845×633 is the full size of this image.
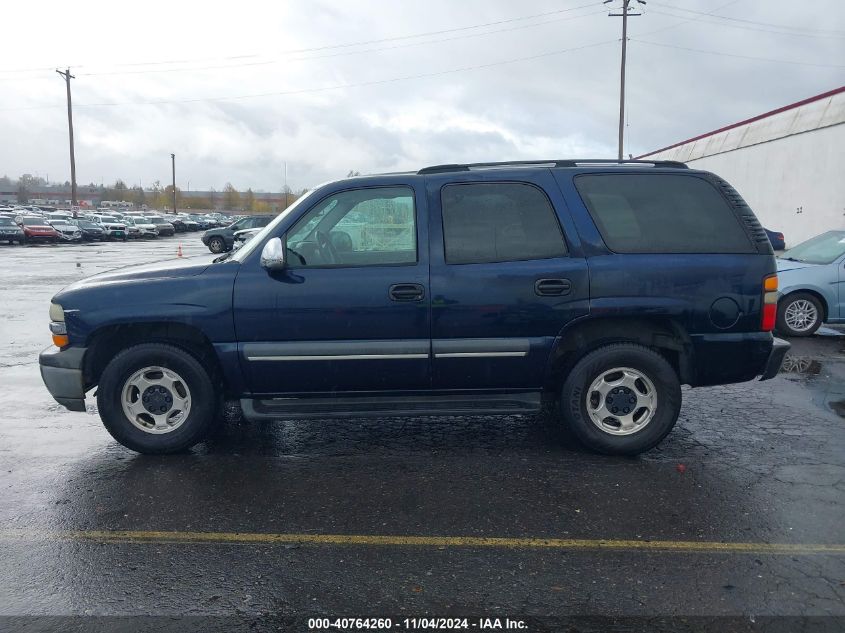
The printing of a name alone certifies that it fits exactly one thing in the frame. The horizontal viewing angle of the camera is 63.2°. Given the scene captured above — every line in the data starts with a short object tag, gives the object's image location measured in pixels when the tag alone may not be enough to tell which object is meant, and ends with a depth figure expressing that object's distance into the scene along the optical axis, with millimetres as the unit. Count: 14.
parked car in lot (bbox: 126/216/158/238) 45381
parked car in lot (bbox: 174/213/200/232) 60406
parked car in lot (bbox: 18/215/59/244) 36188
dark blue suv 4555
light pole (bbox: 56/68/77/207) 50062
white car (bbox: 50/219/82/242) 38156
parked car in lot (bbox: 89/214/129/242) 42469
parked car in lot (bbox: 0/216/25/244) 34969
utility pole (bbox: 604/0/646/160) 34844
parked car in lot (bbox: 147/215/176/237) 48094
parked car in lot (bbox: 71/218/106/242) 40406
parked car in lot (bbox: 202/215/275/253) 31609
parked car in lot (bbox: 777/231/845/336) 9117
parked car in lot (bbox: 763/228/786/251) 15838
